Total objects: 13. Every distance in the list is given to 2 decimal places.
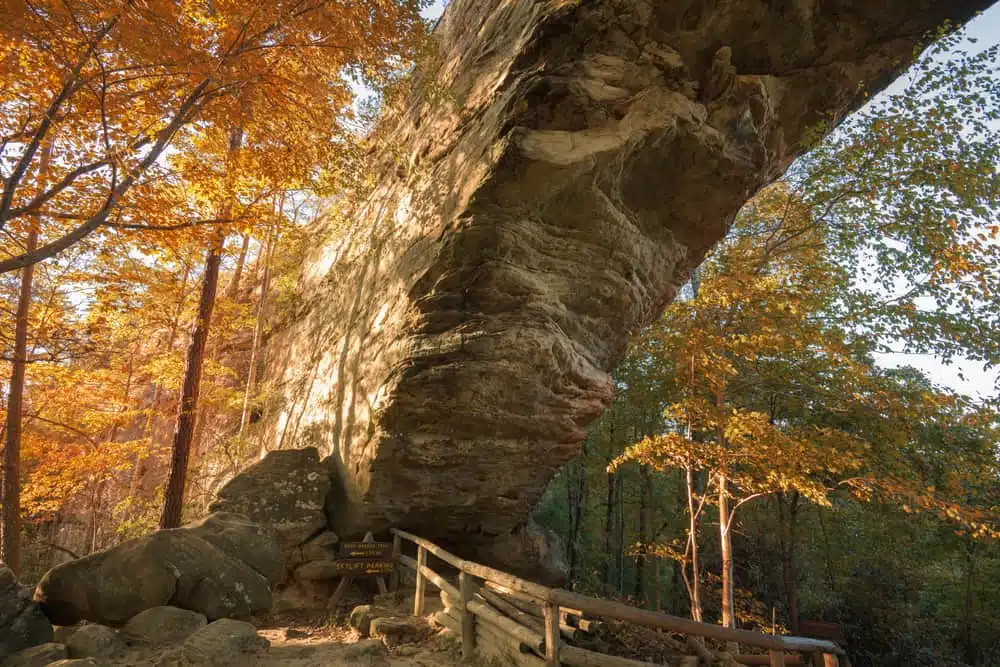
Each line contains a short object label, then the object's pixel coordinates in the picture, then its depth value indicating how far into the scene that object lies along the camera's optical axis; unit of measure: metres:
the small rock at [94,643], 3.84
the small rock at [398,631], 5.25
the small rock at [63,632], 4.38
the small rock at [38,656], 3.51
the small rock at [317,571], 7.77
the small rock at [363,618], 5.72
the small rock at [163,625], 4.24
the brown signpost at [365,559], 6.81
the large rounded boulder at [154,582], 4.36
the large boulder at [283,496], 7.86
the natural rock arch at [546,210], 6.51
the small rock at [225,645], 3.71
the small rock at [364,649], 4.75
